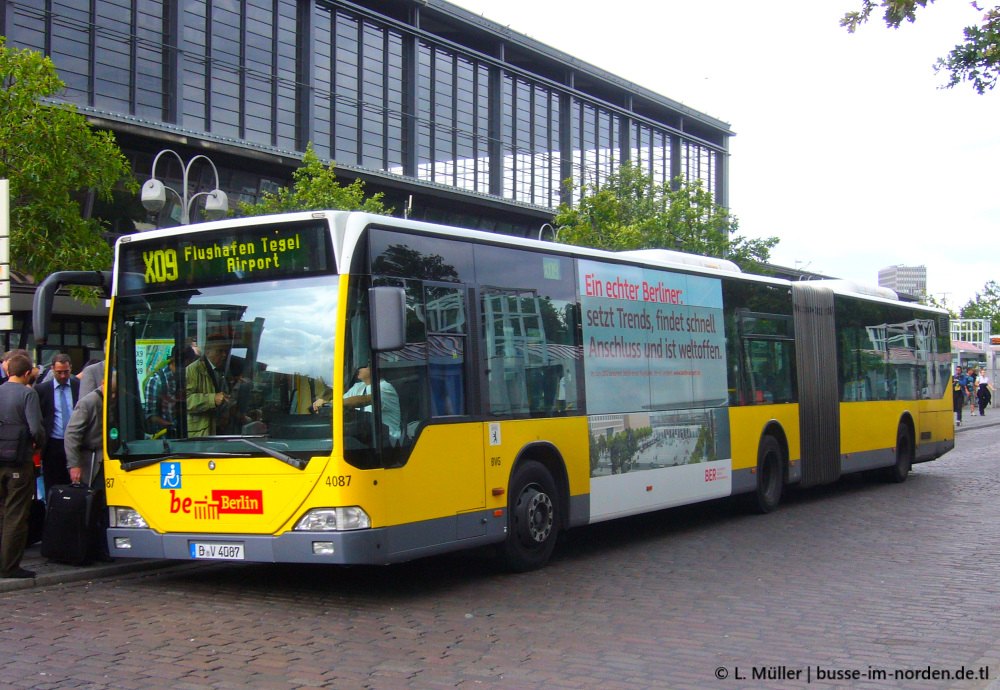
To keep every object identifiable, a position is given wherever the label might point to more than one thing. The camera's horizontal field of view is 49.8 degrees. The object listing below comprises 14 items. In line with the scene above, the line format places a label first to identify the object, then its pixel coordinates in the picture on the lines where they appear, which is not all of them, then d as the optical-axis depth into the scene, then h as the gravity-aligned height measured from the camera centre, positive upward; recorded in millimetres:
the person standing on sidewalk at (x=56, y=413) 10578 +119
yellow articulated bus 7812 +199
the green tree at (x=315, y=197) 23969 +5037
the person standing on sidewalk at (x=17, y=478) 8766 -420
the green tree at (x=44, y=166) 15320 +3755
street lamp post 15508 +3261
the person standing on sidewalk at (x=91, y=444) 9734 -182
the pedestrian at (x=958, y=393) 38188 +315
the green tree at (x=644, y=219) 31719 +5914
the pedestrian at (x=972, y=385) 50750 +779
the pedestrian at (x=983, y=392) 46531 +404
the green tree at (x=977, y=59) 11469 +3707
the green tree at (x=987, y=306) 88312 +7922
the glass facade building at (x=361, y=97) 28427 +10512
